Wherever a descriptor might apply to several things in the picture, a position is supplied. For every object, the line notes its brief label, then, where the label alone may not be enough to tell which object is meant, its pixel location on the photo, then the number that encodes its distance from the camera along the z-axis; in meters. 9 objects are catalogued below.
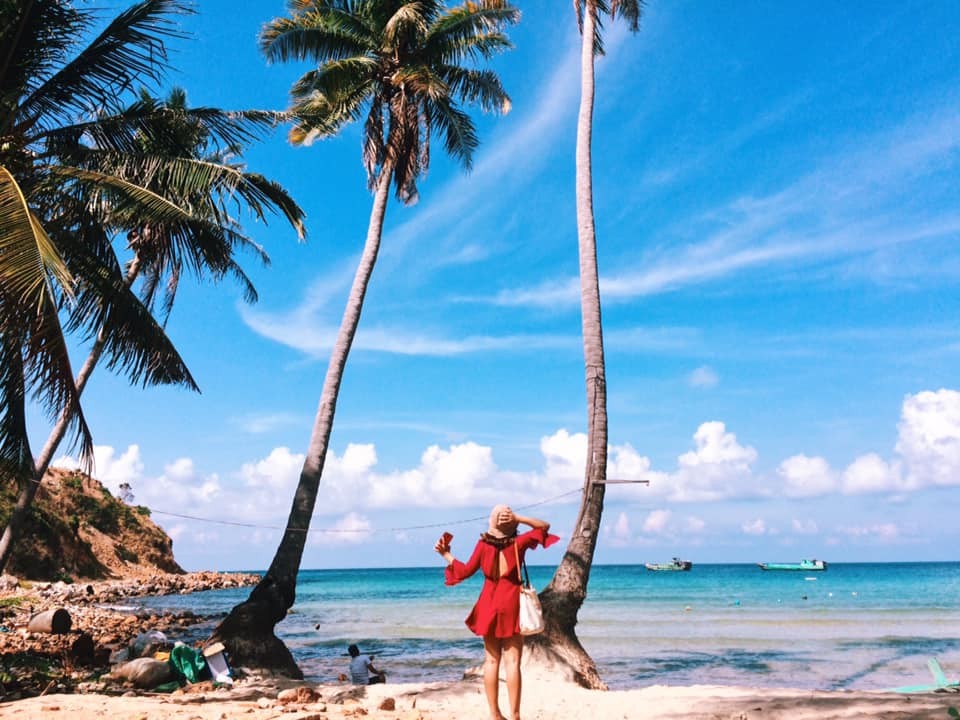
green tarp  9.61
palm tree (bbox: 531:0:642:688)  10.17
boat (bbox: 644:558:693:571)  101.62
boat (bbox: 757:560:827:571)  99.62
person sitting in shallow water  10.84
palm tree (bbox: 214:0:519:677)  15.64
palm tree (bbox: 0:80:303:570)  9.88
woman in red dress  6.32
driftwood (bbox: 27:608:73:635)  14.27
